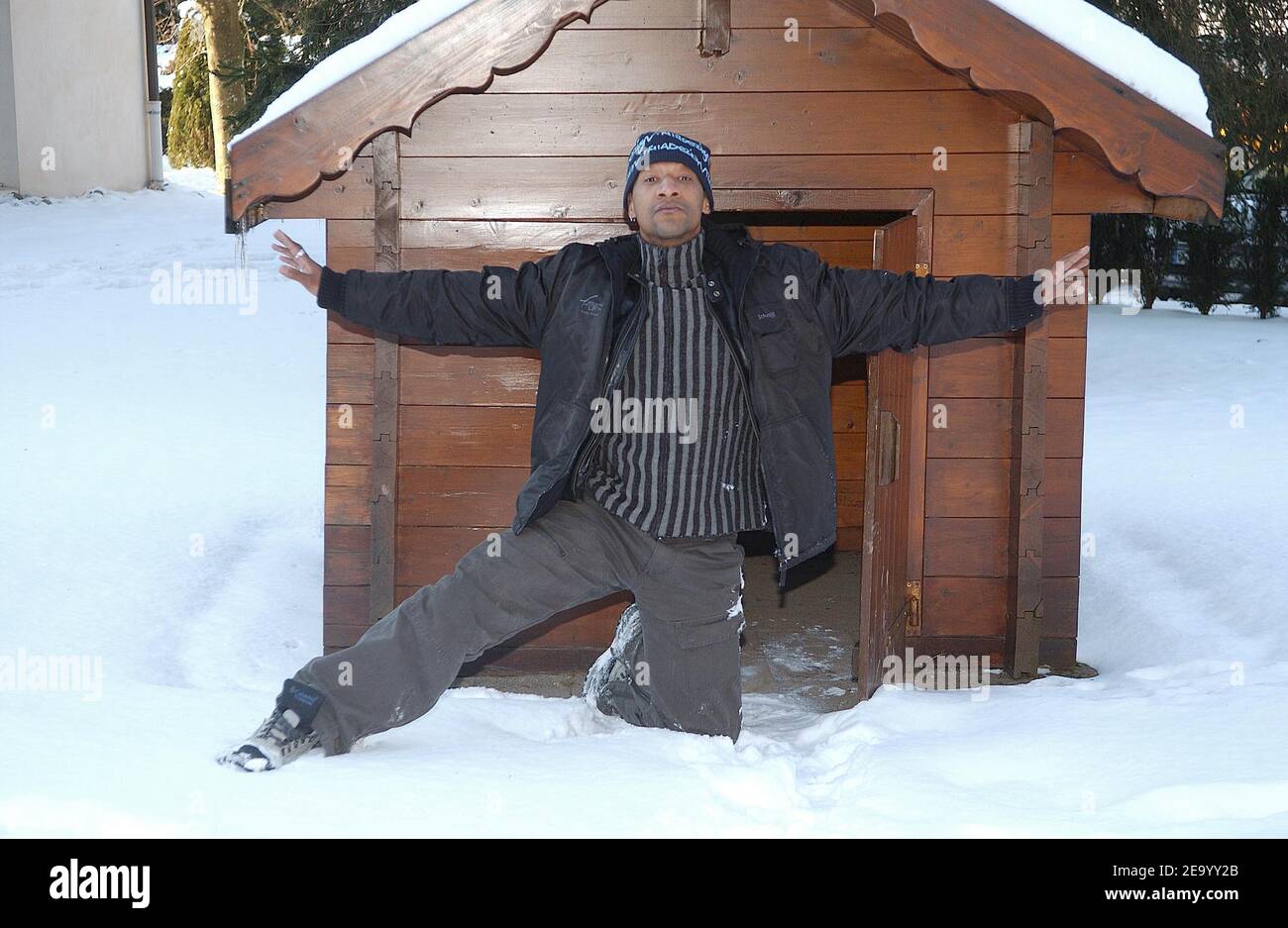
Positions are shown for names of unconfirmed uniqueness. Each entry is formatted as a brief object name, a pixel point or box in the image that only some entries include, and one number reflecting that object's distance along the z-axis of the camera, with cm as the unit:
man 380
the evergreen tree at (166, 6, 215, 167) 2380
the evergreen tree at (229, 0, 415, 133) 1043
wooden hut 497
